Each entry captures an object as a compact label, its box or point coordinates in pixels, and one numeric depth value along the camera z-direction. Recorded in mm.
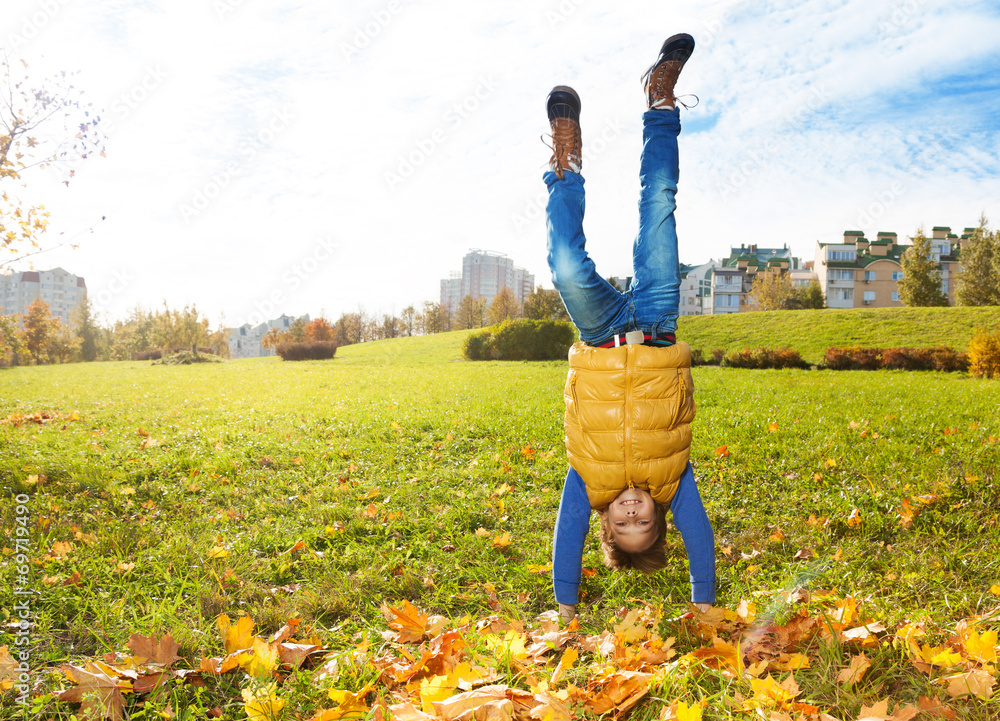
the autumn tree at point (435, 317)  50325
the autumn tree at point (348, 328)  54750
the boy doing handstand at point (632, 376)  2375
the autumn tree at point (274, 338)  56778
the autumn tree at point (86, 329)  39719
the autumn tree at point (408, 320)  55125
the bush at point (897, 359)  13492
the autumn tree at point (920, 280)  35188
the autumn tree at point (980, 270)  30156
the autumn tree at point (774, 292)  42375
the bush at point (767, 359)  15023
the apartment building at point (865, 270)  52656
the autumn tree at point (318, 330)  53719
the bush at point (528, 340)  19078
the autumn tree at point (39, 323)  25841
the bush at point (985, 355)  11945
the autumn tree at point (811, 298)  41281
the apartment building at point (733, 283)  59906
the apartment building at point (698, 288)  60562
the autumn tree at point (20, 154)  6477
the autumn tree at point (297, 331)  55000
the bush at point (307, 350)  24183
